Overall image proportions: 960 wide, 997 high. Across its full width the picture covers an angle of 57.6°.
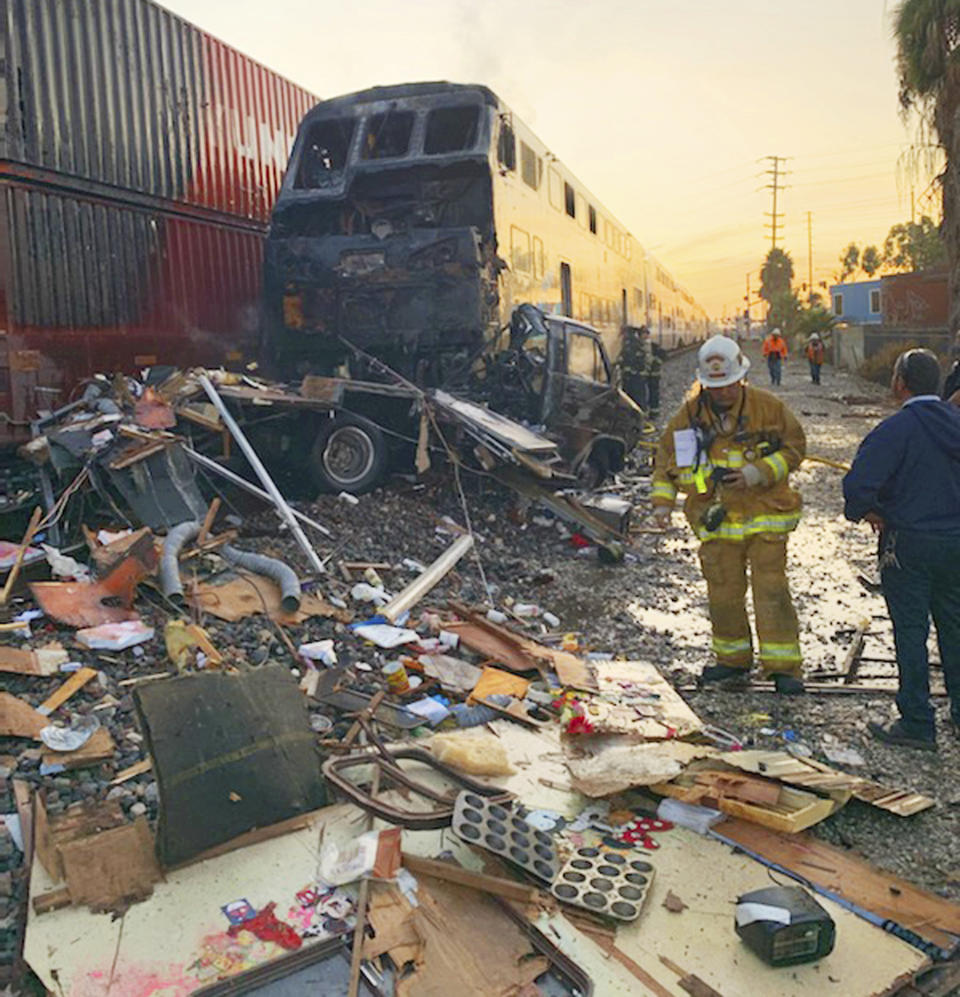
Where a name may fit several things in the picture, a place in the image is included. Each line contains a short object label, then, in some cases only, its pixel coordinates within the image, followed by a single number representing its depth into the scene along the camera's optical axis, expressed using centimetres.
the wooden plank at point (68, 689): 394
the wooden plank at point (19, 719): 369
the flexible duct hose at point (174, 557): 503
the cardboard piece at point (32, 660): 419
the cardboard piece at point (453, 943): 241
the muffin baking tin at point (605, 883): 270
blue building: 4584
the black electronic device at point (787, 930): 246
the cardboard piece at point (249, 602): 511
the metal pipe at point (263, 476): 612
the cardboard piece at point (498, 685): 446
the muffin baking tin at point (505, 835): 277
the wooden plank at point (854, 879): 269
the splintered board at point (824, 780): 336
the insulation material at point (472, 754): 357
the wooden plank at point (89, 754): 353
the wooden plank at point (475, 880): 271
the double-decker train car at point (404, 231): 874
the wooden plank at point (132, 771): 349
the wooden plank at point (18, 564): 503
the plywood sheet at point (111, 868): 270
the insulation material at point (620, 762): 335
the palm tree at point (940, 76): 1425
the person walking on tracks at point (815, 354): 2386
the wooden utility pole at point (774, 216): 7788
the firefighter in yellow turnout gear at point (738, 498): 462
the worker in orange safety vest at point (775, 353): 2328
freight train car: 791
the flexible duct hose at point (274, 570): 524
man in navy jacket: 390
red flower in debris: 395
